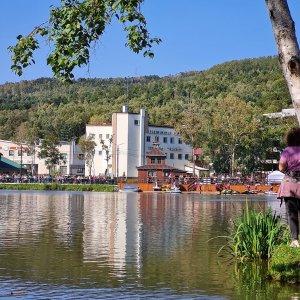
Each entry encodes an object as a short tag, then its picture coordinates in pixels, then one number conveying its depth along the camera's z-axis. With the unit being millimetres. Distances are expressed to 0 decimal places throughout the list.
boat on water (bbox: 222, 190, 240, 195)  95225
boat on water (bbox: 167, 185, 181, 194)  96188
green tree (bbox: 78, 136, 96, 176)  130375
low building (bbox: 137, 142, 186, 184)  109894
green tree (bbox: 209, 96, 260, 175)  106775
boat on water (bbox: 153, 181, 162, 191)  102000
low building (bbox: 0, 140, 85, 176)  143625
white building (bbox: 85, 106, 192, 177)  126875
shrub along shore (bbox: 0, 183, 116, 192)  101375
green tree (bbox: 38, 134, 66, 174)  131000
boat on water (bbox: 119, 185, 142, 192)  98312
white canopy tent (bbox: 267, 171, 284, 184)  90012
